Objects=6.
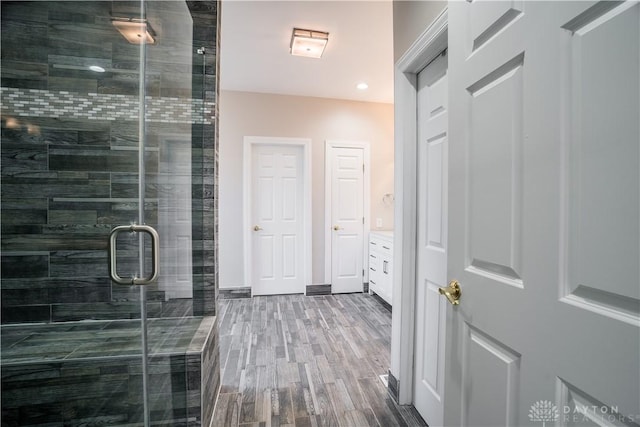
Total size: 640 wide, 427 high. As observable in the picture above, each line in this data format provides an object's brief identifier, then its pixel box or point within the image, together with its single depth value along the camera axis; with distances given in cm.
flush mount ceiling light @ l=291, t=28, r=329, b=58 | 248
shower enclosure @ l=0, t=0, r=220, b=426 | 140
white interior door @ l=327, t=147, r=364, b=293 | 402
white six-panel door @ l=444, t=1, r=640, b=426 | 52
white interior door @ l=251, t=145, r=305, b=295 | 389
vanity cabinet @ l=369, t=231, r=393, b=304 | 336
